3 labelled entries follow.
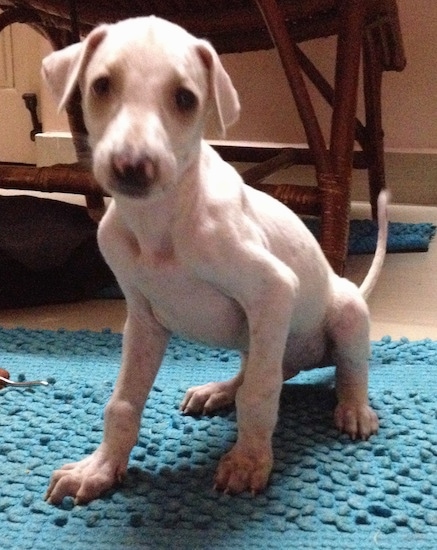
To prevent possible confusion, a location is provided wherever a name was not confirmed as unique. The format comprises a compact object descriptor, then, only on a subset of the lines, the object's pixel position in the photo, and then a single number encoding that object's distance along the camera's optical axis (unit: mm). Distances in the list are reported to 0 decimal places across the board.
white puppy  700
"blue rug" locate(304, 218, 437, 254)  1824
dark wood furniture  1290
